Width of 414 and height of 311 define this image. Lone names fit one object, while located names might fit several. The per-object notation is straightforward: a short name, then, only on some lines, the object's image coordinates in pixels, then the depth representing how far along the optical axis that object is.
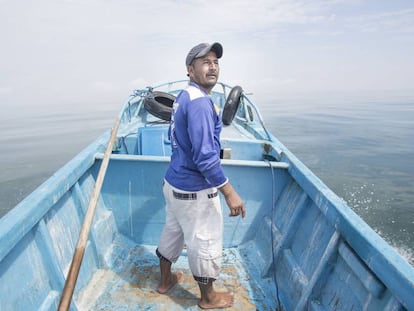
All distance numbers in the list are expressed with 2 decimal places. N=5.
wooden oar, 1.46
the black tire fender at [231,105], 5.94
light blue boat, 1.68
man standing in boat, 1.73
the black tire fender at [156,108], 5.29
